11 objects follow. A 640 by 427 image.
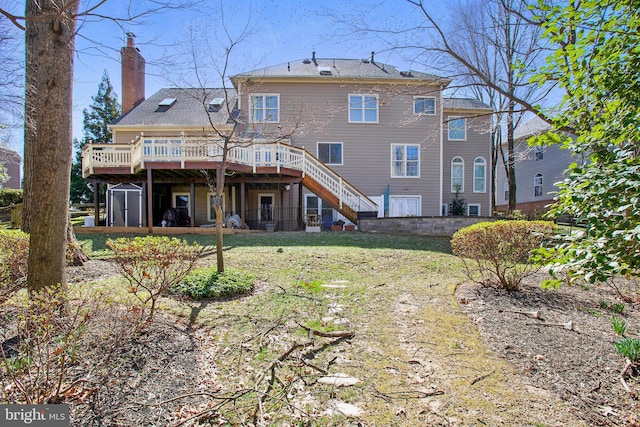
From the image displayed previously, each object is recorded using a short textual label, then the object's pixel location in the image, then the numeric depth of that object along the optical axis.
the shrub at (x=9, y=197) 20.78
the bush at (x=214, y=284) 5.07
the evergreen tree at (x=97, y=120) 27.82
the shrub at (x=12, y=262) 3.80
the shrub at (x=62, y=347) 2.26
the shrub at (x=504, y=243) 5.28
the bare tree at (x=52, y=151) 3.47
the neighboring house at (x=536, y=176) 21.31
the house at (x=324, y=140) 15.73
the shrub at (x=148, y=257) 3.76
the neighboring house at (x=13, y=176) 30.37
